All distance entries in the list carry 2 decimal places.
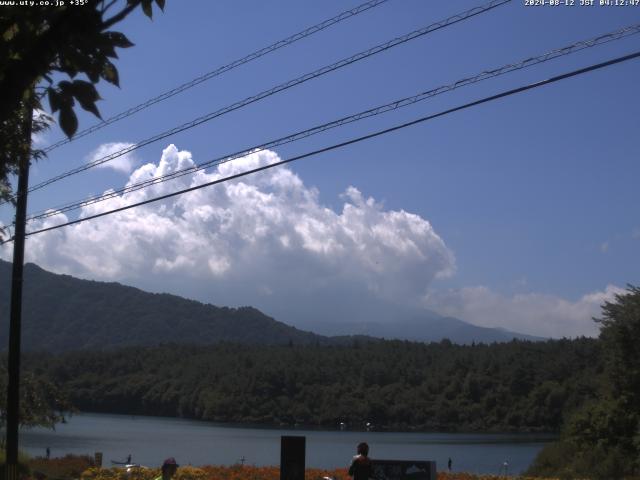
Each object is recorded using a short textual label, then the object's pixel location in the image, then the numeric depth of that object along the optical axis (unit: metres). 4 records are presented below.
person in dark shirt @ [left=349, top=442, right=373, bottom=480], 12.98
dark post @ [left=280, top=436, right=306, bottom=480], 14.01
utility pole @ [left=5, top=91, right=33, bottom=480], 17.98
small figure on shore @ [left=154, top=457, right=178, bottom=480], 11.00
